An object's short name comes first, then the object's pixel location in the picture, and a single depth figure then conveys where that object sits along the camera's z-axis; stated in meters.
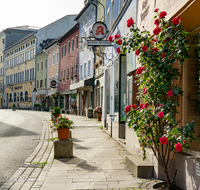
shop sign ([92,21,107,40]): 13.60
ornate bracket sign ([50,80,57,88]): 40.28
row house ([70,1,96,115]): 27.16
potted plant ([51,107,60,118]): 18.61
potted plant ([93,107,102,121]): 21.30
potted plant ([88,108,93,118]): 25.17
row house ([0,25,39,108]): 70.69
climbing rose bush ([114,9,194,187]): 4.23
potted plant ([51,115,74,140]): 7.77
